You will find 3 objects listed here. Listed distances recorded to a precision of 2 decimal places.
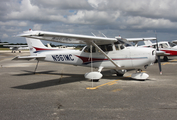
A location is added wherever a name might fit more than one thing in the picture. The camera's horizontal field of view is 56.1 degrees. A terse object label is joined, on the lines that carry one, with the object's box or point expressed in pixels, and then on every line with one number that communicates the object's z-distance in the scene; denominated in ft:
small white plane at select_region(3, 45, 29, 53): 194.03
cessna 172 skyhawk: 25.72
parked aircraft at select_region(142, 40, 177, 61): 61.99
